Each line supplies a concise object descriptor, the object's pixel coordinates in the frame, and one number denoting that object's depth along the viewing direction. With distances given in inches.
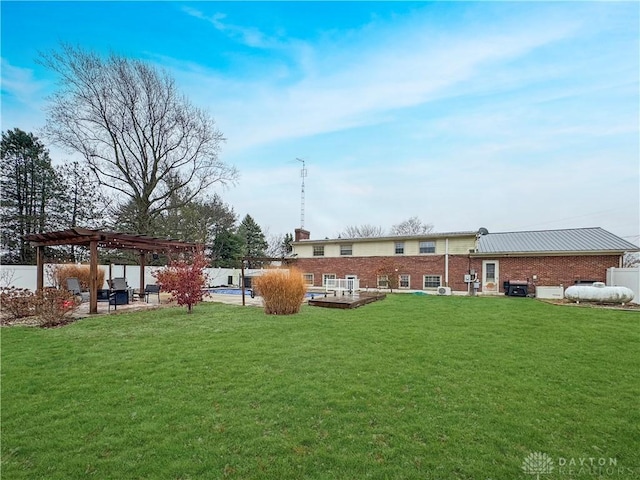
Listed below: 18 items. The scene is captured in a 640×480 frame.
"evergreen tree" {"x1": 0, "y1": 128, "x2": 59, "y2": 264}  792.3
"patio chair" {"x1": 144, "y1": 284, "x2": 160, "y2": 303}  587.2
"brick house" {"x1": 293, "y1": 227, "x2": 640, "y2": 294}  652.7
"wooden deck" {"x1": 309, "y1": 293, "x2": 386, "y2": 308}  455.8
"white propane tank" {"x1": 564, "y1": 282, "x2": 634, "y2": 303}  488.4
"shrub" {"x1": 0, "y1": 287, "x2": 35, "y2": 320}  365.4
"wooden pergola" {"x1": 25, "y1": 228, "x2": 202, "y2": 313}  393.1
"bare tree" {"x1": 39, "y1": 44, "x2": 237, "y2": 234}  686.5
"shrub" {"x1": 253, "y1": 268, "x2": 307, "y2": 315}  384.8
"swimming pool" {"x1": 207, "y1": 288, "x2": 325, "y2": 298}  757.9
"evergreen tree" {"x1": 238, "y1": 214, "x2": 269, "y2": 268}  1470.2
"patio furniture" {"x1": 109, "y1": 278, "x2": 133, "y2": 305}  451.8
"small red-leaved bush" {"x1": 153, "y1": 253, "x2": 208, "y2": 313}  394.3
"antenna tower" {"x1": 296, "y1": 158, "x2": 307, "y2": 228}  1052.5
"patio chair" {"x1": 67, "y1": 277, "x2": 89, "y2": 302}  481.4
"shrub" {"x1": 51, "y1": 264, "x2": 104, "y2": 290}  568.1
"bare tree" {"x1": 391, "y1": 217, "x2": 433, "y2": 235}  1545.9
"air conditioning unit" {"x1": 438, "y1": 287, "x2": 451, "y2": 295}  724.0
